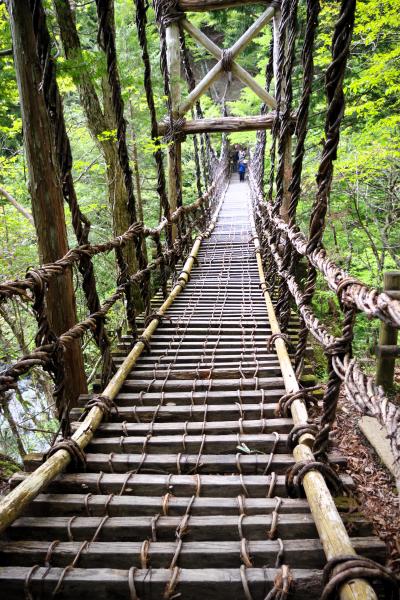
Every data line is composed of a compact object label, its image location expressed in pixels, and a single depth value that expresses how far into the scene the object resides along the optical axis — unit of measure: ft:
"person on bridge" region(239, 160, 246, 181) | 72.12
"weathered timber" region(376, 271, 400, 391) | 12.76
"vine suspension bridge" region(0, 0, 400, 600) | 3.85
